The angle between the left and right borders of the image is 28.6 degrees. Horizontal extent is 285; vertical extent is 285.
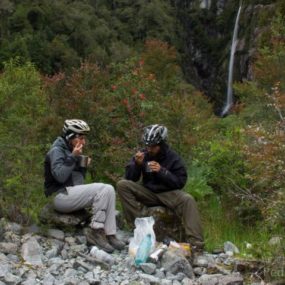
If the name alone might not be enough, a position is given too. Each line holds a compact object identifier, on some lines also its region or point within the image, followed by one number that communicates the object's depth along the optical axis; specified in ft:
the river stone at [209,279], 15.88
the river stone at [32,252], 17.13
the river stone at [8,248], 17.52
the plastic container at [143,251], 17.53
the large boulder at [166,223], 20.90
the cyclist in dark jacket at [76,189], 19.12
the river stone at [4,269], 15.38
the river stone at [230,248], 20.06
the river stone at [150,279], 16.17
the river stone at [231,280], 15.66
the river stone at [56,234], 19.44
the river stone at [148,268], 16.98
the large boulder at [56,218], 20.10
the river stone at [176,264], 17.12
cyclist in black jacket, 20.08
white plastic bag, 18.57
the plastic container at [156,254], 17.62
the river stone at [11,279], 15.03
